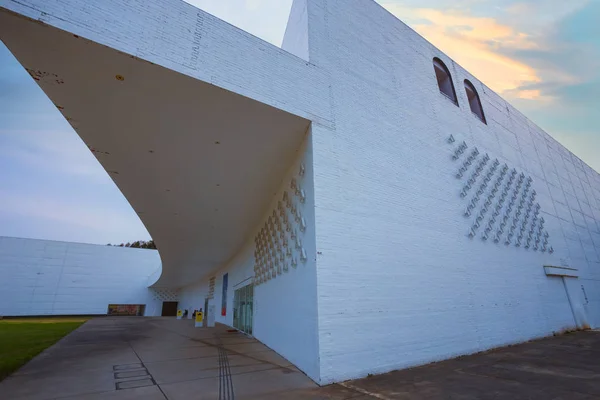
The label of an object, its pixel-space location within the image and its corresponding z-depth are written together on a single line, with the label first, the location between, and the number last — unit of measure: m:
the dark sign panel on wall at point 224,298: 16.39
